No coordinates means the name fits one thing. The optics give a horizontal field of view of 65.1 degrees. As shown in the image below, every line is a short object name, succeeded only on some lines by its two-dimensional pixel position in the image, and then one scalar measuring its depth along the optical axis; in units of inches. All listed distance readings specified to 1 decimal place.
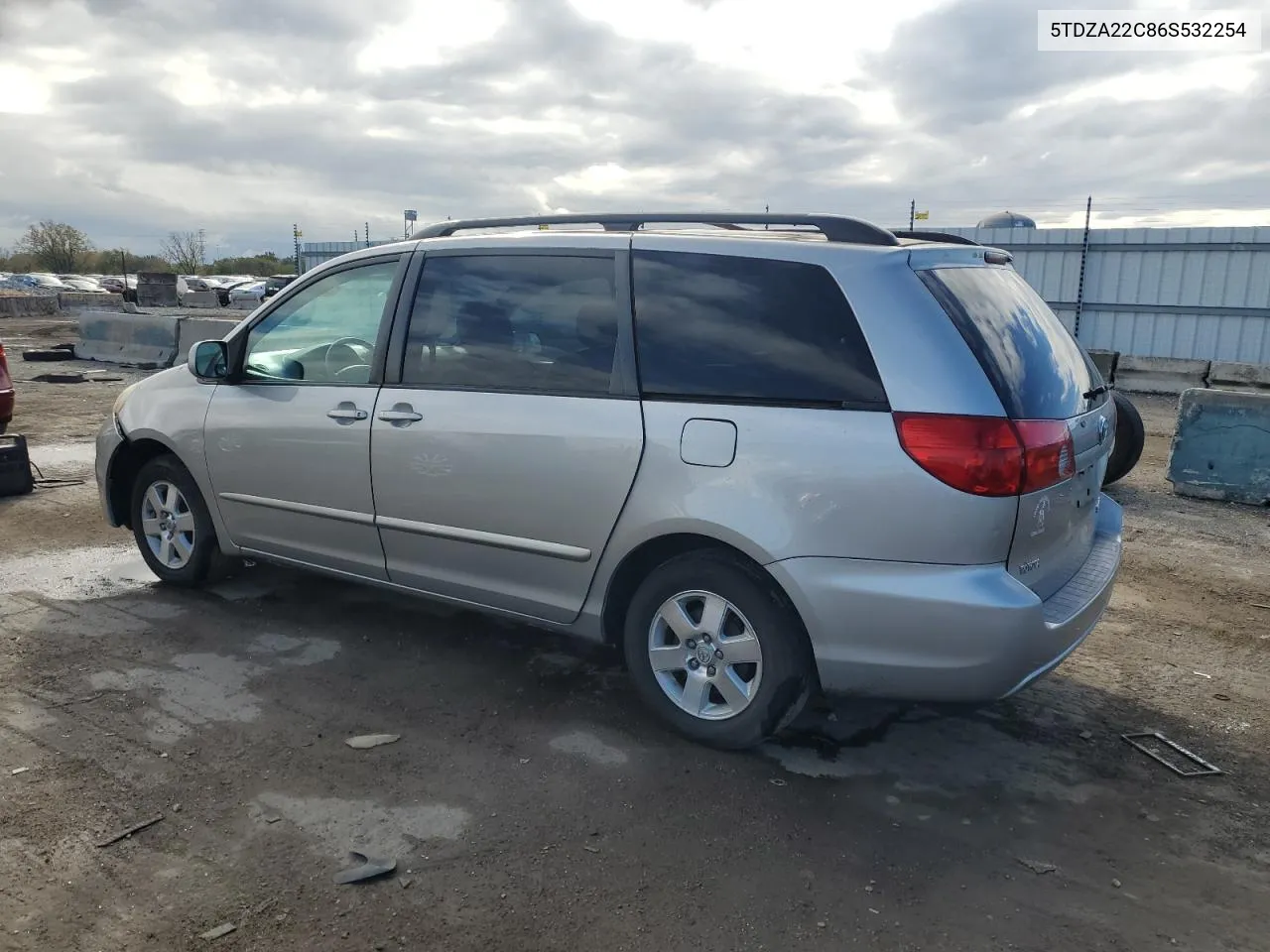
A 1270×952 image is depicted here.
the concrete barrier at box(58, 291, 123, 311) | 1282.0
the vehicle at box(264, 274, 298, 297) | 1390.3
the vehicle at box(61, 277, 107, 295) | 1850.4
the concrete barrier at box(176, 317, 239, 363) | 591.2
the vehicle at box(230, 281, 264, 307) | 1497.3
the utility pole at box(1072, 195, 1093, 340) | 693.3
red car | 362.0
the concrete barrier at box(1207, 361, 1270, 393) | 510.6
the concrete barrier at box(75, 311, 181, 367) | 673.6
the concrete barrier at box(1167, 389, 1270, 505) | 305.9
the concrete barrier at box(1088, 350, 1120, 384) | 538.9
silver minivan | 127.0
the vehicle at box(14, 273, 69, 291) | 1899.6
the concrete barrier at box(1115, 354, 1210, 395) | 550.3
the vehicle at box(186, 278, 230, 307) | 1503.4
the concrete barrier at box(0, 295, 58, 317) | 1199.6
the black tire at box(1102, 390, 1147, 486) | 309.7
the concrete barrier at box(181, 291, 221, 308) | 1435.8
